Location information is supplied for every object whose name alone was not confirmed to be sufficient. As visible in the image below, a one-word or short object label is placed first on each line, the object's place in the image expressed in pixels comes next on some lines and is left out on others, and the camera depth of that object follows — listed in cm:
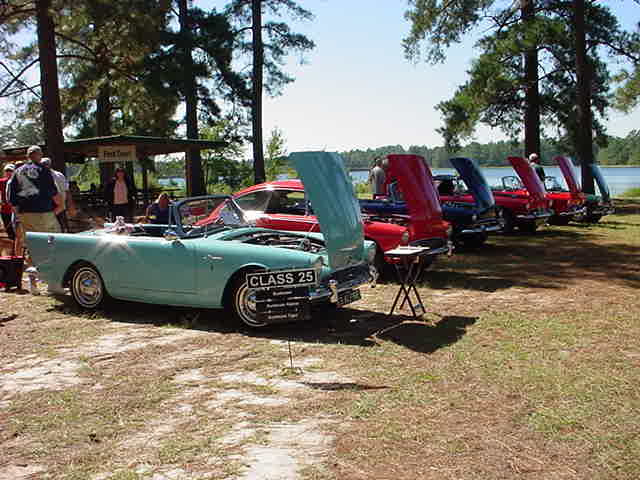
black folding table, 699
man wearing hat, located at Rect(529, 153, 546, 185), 1662
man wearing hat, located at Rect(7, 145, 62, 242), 971
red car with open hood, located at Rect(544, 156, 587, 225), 1617
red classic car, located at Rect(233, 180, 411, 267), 914
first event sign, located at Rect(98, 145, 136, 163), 1973
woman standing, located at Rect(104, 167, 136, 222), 1519
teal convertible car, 616
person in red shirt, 1138
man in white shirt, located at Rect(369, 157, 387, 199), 1436
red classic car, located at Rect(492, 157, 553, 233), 1449
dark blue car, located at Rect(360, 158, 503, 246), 1144
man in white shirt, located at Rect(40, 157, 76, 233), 1002
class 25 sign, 598
